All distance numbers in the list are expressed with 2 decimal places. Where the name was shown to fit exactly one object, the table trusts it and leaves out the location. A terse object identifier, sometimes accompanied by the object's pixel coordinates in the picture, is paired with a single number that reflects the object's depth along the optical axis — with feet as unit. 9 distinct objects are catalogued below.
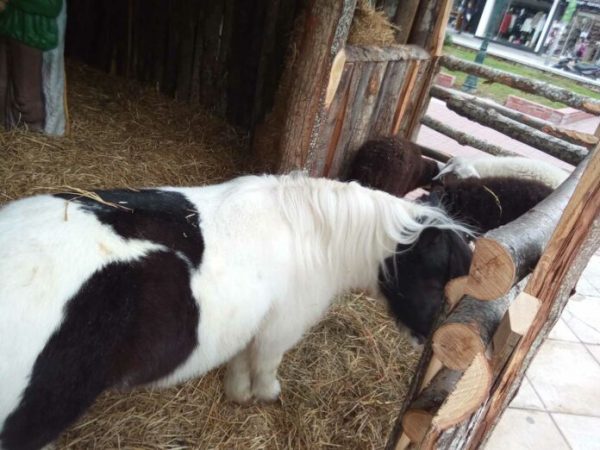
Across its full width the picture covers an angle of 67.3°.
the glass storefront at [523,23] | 82.84
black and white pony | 4.30
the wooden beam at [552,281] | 4.01
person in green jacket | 10.93
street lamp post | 41.93
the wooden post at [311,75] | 9.28
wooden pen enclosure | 10.02
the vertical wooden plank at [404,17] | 12.83
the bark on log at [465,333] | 4.01
